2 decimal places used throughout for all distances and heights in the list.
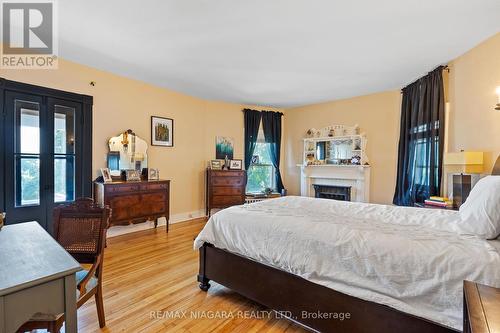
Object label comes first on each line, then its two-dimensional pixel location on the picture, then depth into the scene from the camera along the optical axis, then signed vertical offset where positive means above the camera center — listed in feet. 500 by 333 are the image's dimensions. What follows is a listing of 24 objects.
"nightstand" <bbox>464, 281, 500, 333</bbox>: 2.66 -1.74
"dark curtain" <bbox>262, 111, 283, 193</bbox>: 19.57 +2.28
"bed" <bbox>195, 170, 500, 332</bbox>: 4.15 -2.05
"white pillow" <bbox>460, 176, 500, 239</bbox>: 4.62 -0.92
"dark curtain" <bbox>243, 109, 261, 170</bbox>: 18.82 +2.47
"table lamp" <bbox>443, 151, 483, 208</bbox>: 8.47 -0.15
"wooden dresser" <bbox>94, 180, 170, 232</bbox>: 11.44 -1.92
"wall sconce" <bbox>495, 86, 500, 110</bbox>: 7.81 +2.30
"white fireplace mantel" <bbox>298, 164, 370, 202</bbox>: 15.93 -0.97
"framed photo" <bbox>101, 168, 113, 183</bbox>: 11.88 -0.70
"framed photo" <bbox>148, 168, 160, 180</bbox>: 13.84 -0.72
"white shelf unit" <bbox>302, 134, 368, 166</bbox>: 16.12 +1.03
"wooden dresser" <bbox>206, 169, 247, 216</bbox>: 16.52 -1.78
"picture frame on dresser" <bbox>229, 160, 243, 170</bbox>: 18.15 -0.18
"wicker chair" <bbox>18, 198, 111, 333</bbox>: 5.55 -1.80
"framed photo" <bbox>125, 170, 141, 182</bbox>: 12.80 -0.75
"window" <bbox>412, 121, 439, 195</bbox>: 11.38 +0.63
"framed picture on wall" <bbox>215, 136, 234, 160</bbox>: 18.01 +1.15
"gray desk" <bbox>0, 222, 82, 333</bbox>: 2.99 -1.60
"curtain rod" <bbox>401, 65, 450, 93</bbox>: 10.97 +4.44
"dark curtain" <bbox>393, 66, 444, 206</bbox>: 11.28 +1.26
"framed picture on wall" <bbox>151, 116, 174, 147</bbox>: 14.61 +1.86
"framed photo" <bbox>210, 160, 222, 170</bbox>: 17.39 -0.19
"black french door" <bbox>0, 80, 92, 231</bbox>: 9.70 +0.43
